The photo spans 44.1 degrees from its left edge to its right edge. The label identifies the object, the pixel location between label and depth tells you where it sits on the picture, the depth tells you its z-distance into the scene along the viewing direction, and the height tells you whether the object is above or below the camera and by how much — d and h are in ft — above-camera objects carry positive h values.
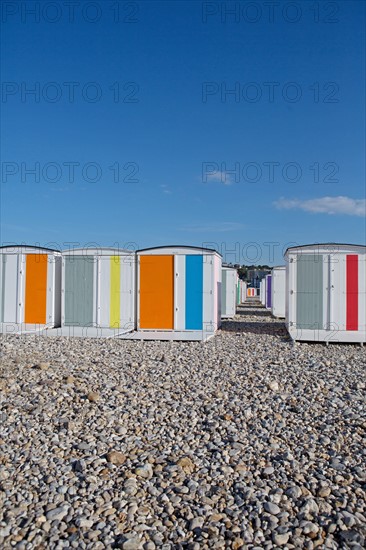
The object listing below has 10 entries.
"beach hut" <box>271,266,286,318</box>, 57.52 -0.36
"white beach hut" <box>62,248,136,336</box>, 37.14 -0.08
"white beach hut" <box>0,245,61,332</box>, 38.22 +0.13
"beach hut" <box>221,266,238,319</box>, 56.75 -0.65
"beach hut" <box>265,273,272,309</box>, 72.54 -0.45
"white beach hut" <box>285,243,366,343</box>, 33.30 -0.26
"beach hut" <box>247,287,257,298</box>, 135.54 -1.33
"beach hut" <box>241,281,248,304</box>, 101.19 -0.95
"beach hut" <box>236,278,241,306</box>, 86.50 -1.35
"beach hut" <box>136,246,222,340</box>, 35.88 -0.27
